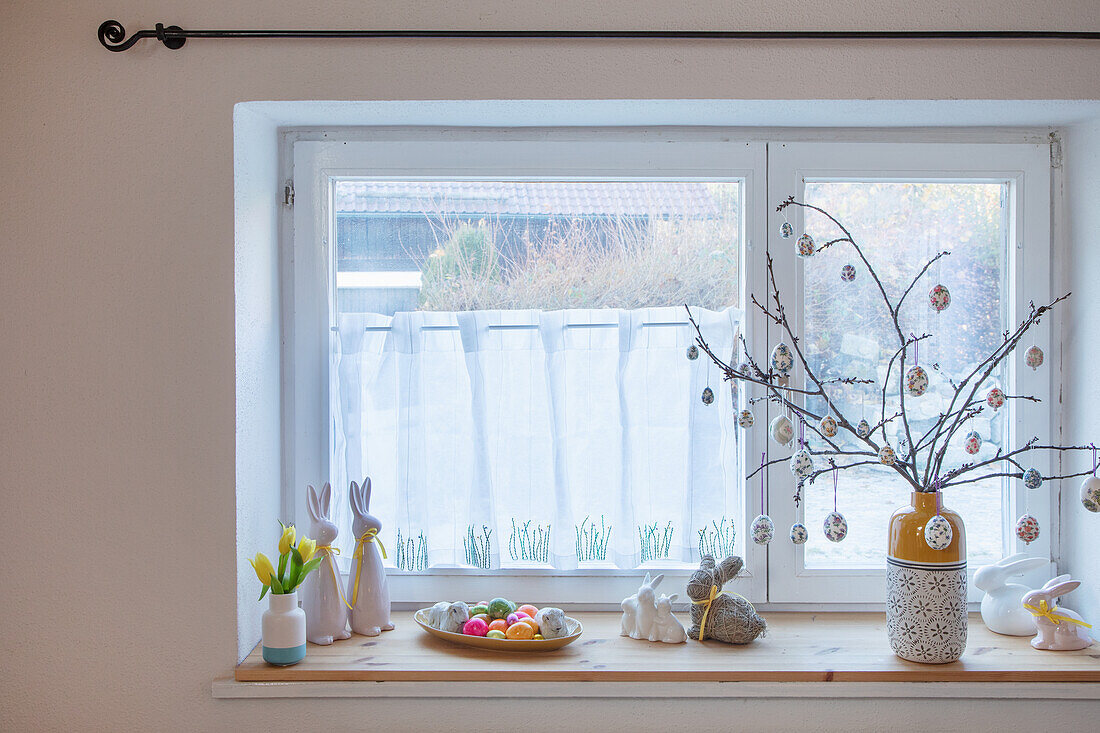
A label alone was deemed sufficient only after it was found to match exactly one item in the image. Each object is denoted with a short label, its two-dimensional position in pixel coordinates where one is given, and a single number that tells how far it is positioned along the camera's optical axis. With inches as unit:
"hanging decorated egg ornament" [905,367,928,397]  52.9
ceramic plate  58.5
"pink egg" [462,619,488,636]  60.4
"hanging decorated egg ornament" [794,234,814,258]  55.1
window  66.8
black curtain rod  56.1
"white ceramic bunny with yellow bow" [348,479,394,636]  62.1
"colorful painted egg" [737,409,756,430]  59.0
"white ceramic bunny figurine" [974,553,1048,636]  62.4
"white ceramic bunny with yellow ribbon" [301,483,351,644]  60.6
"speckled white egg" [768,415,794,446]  53.0
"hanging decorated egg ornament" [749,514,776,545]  55.3
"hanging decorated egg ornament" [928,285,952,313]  53.5
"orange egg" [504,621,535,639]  59.1
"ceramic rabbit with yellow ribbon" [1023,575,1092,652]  59.6
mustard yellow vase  55.9
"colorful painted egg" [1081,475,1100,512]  51.7
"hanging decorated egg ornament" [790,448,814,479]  54.0
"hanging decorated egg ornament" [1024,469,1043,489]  54.1
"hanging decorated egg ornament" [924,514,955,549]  51.0
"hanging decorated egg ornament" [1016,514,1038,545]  53.3
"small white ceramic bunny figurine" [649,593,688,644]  60.7
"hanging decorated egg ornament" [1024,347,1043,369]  54.3
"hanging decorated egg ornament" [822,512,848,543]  54.5
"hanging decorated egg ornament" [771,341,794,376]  52.3
